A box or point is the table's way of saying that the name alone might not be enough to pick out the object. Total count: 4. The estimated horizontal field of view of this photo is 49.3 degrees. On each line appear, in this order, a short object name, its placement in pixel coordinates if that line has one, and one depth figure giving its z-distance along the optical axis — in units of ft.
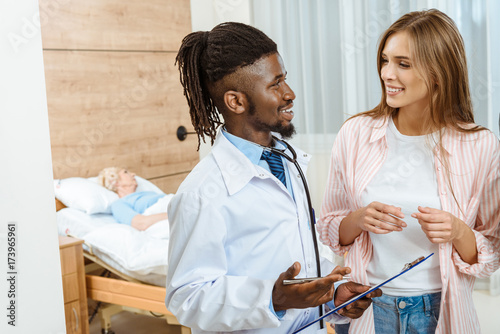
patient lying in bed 9.04
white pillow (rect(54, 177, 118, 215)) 9.55
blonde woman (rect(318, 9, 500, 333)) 3.62
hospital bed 7.58
